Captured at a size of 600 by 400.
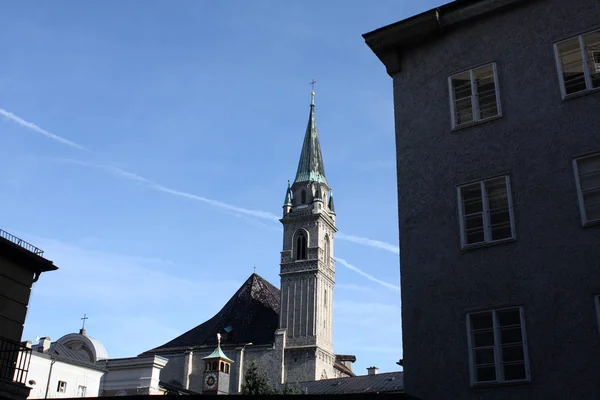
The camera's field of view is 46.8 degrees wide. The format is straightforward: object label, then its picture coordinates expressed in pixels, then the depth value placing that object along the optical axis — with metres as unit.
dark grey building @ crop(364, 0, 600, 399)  12.12
